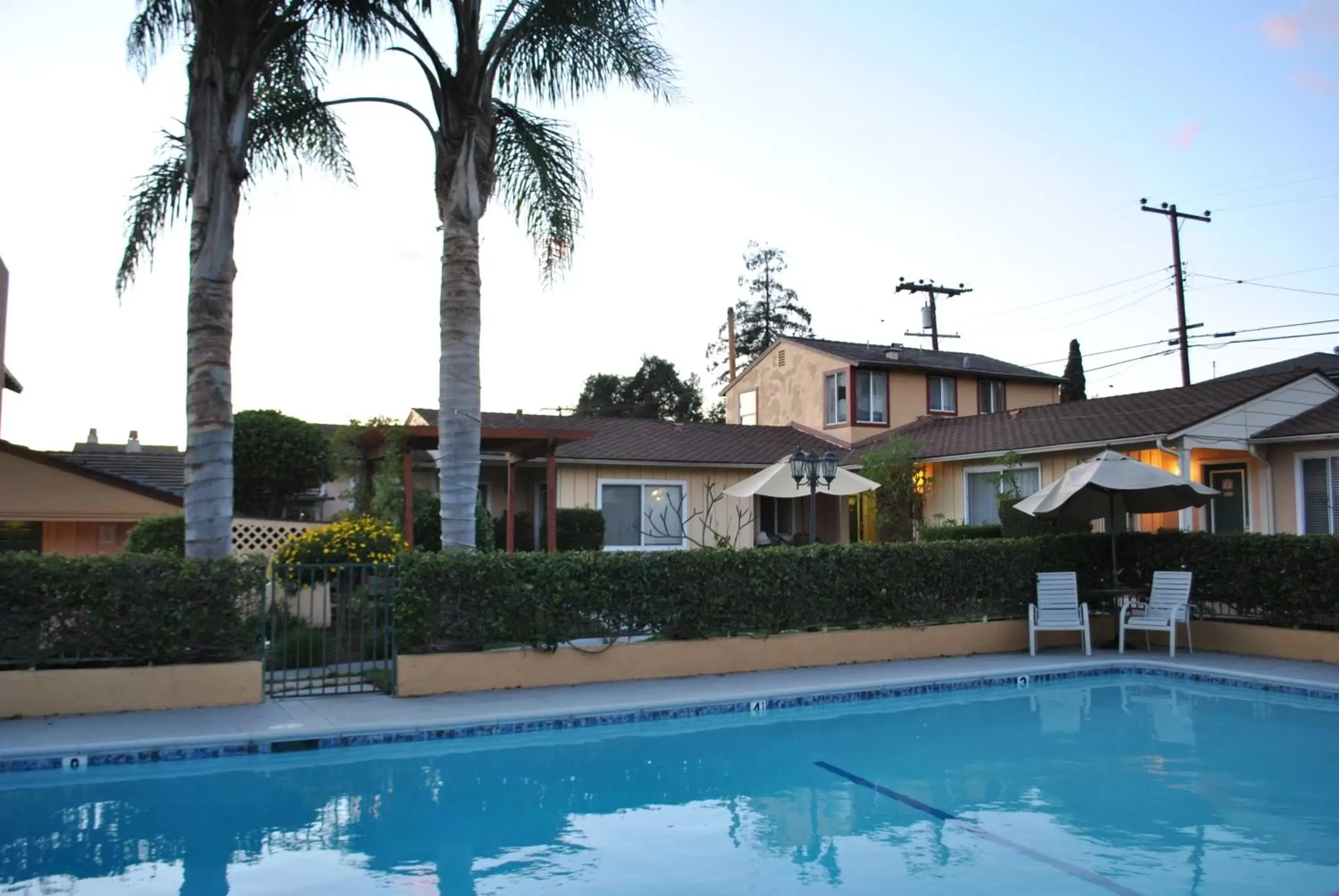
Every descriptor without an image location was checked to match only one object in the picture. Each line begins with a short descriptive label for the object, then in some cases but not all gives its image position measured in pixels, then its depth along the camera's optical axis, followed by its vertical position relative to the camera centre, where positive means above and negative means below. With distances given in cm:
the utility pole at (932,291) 4025 +965
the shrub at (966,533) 2089 +2
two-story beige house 2764 +422
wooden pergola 1673 +165
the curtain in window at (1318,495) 1812 +65
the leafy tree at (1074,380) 4731 +714
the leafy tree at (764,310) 5441 +1208
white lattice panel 1692 +7
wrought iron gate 1074 -114
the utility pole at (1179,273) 3216 +825
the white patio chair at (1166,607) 1402 -104
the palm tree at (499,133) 1186 +502
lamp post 1503 +99
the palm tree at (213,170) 1074 +400
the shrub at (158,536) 1570 +4
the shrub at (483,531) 1764 +11
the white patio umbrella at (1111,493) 1405 +59
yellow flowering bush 1366 -9
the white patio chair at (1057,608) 1430 -106
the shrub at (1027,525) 1856 +15
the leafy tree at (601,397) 5556 +774
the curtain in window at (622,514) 2277 +49
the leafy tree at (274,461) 1958 +152
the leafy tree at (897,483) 2267 +116
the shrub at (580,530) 2114 +14
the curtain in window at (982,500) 2231 +74
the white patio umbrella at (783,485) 1609 +80
